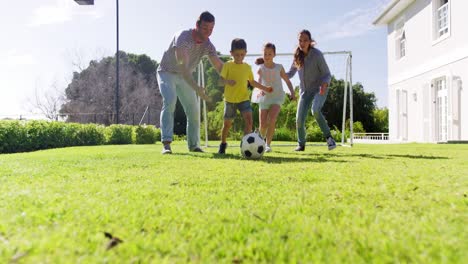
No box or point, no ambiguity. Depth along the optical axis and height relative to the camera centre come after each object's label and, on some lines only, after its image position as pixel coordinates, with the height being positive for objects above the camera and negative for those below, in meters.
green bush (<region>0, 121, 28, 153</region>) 10.17 -0.08
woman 6.10 +0.87
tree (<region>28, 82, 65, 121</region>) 24.11 +1.77
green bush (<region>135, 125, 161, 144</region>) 16.78 -0.03
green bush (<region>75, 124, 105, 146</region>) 13.73 -0.03
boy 5.54 +0.70
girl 6.27 +0.77
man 5.31 +0.91
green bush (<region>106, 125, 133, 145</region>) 15.36 +0.01
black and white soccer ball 4.81 -0.15
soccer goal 9.33 +1.83
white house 12.11 +2.44
